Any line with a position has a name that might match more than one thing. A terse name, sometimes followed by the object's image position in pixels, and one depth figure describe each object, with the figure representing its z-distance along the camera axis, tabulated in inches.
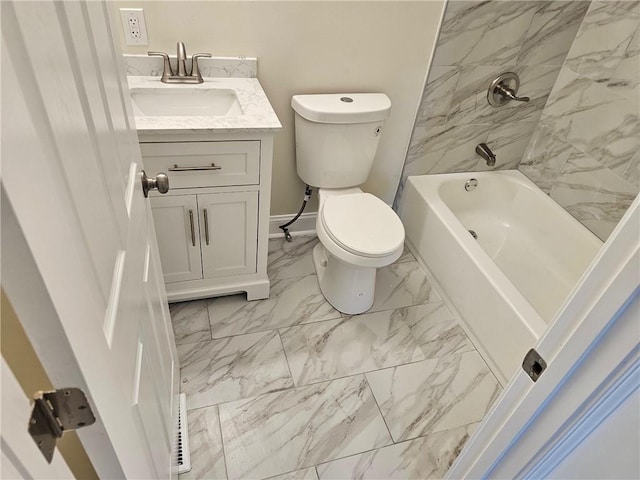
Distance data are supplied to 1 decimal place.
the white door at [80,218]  13.5
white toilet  66.6
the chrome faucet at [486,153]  87.1
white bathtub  66.1
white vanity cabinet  56.6
